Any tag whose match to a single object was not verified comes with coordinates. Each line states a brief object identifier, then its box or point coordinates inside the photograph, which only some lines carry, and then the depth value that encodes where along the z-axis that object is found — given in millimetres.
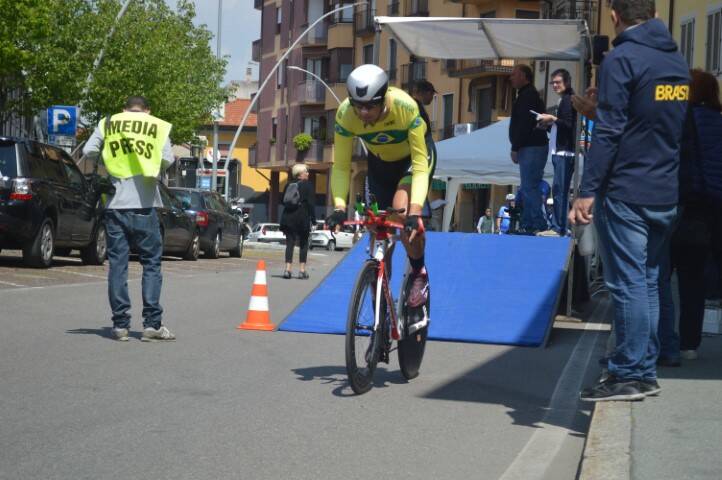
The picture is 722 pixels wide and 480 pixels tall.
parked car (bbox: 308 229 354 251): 54969
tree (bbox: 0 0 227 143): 30969
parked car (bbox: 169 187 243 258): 30156
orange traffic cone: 12188
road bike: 7723
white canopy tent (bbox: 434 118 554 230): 21750
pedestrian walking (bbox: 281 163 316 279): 22469
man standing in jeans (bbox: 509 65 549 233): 15031
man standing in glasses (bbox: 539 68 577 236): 14969
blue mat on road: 11414
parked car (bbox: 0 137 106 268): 19094
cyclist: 7871
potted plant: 77688
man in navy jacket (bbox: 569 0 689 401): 6789
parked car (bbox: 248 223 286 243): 58406
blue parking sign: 28391
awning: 14680
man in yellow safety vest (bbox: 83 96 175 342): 10922
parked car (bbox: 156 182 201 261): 26703
